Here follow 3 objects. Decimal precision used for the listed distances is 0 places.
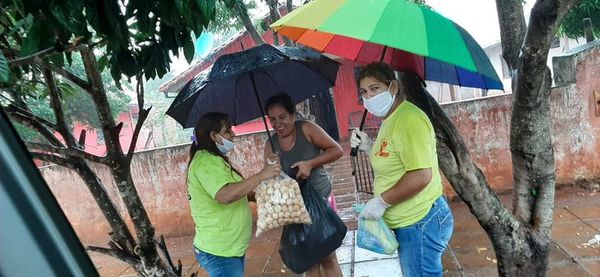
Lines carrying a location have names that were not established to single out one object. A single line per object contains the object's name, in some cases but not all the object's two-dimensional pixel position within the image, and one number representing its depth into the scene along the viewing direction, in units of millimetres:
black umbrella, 2462
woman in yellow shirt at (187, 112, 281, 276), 2276
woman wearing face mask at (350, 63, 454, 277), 2061
